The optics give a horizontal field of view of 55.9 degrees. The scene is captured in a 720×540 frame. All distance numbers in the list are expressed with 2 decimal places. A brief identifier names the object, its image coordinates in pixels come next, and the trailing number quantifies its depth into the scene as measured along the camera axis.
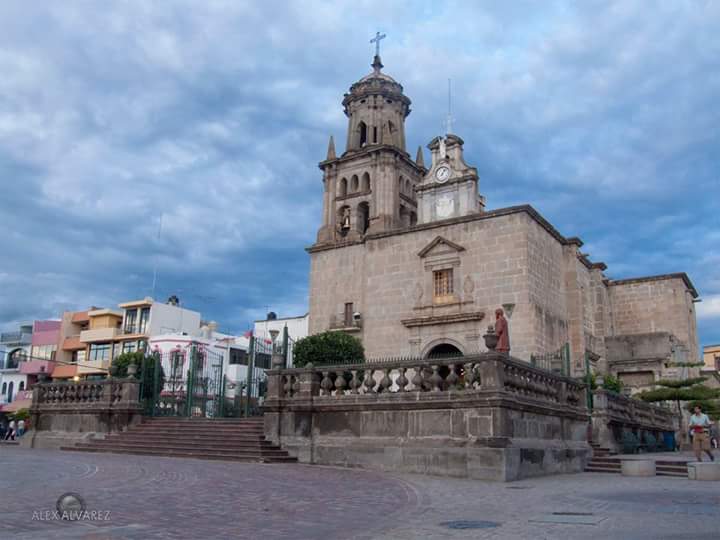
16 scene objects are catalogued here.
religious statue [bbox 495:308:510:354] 18.03
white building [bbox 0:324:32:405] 59.41
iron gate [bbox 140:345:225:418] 21.59
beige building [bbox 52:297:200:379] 54.62
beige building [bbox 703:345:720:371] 79.19
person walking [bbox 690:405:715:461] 15.96
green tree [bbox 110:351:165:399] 22.27
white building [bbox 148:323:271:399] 50.75
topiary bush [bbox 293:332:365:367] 26.77
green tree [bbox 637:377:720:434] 23.19
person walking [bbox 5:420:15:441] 37.09
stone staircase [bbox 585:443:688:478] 14.79
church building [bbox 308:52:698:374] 30.25
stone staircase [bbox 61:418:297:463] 15.70
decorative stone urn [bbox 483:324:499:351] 13.79
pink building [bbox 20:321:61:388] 57.59
